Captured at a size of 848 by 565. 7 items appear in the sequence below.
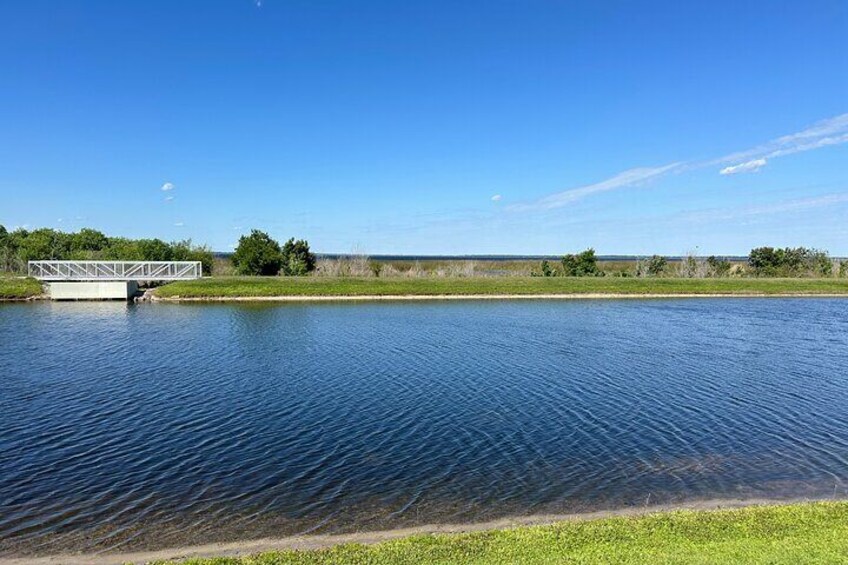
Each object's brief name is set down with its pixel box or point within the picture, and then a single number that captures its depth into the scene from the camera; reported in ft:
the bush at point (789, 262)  278.67
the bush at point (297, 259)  225.56
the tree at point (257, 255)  217.36
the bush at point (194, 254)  230.48
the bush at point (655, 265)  285.15
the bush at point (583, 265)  262.88
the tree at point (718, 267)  287.48
